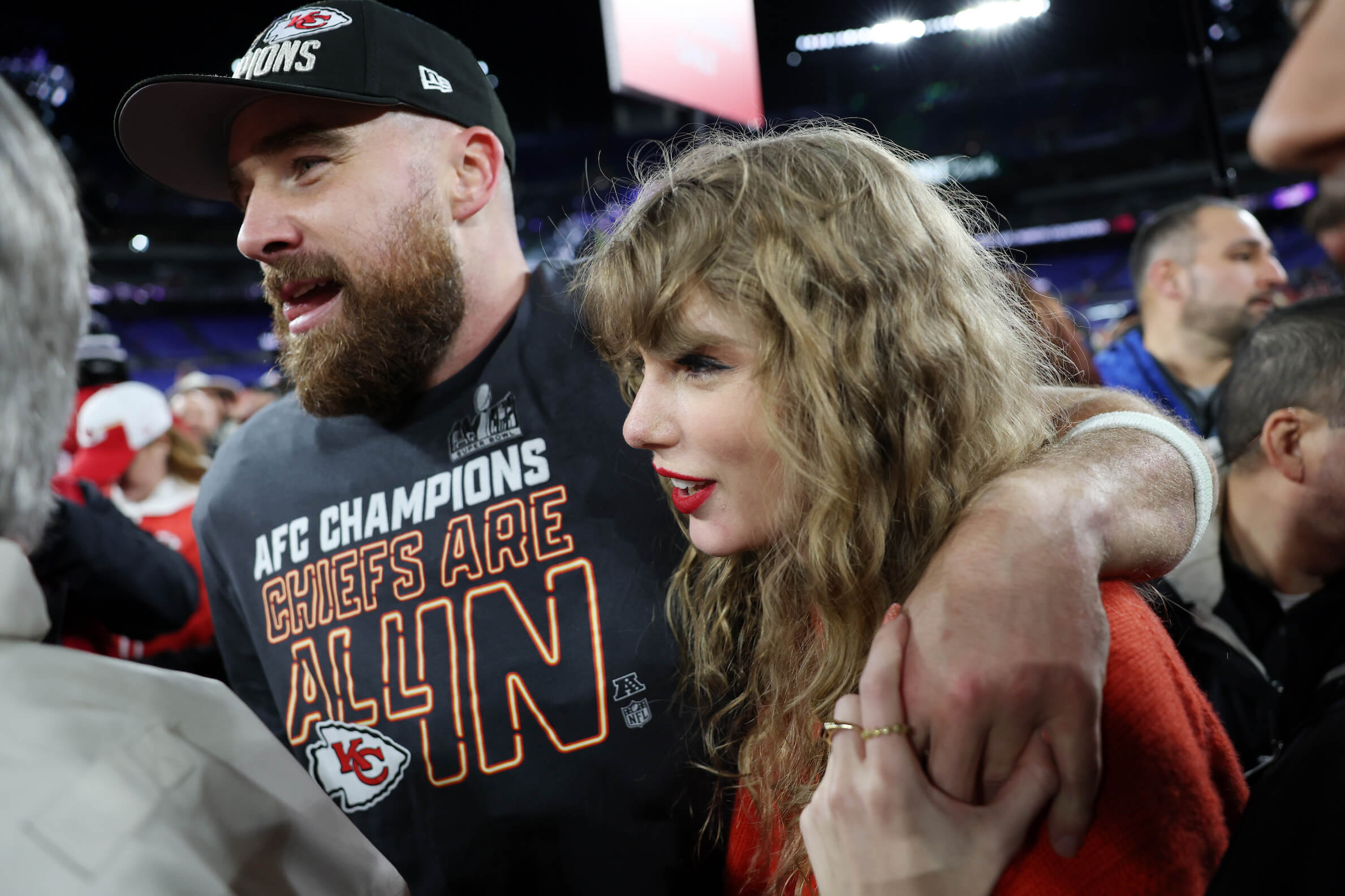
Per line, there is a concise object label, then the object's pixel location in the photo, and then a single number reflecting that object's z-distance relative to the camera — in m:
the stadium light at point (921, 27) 14.68
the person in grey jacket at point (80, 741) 0.58
